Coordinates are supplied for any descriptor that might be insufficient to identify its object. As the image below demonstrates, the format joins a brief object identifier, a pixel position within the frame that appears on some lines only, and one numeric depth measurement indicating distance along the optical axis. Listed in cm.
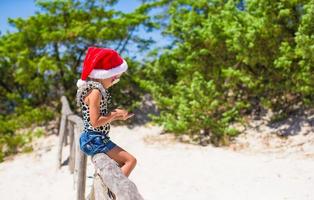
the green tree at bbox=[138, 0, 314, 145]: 922
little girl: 327
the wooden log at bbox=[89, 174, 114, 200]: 299
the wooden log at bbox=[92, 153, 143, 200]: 228
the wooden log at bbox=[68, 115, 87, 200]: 514
